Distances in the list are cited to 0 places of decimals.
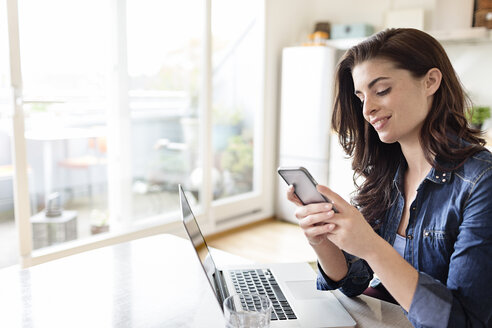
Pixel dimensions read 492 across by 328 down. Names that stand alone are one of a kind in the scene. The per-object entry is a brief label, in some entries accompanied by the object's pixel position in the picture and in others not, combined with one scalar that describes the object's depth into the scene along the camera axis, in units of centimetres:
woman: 89
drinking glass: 81
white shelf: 339
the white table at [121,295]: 94
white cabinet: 392
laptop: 95
